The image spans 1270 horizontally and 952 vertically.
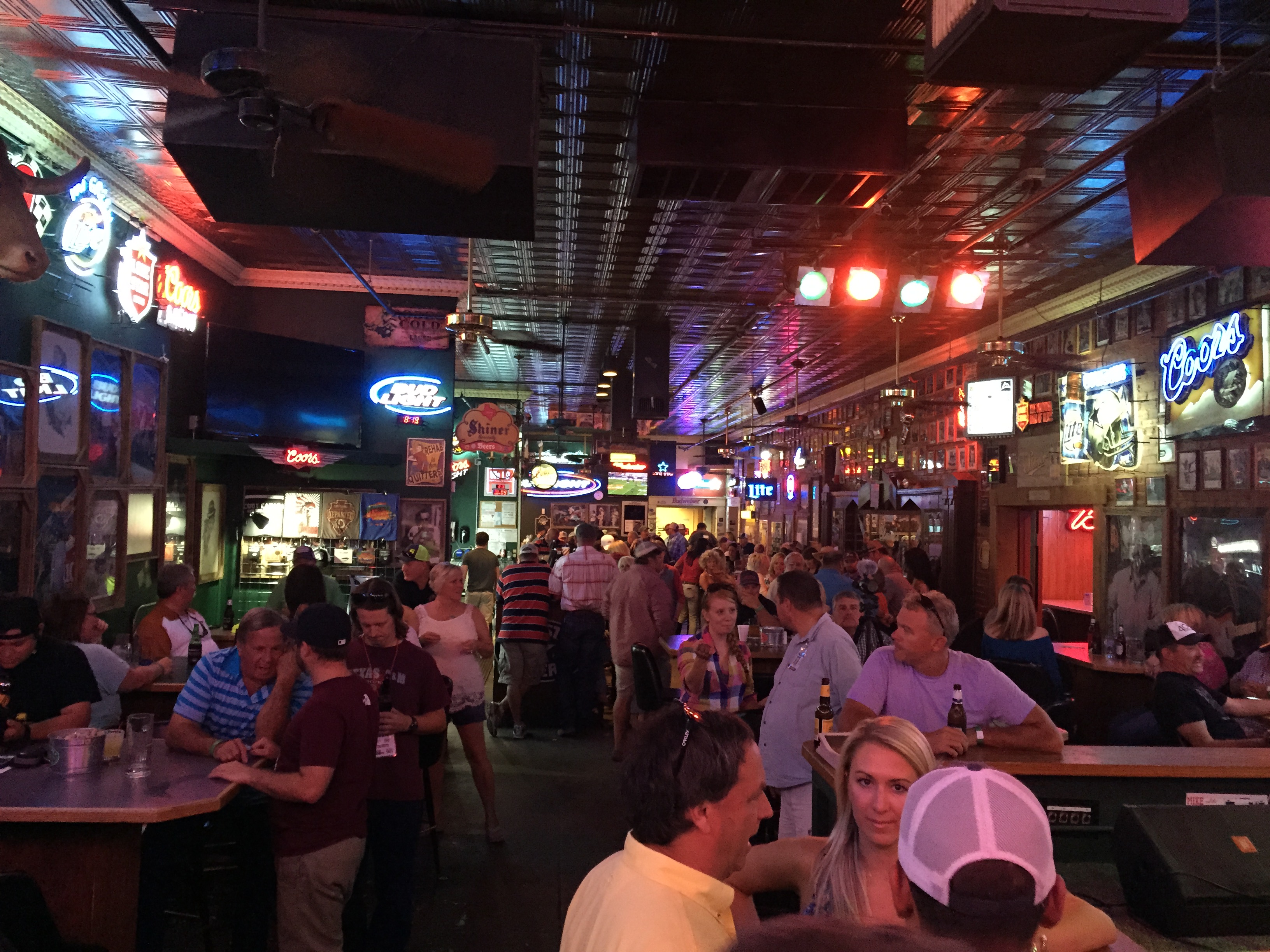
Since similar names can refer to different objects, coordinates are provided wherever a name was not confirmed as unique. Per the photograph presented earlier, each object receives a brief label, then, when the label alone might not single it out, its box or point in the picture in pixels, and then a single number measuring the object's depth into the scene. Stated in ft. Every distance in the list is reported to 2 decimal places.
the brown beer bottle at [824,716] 14.39
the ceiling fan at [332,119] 12.24
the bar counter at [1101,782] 12.00
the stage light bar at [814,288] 25.58
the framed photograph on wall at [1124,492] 33.60
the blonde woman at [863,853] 7.56
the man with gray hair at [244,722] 13.26
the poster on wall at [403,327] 38.86
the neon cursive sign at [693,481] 107.14
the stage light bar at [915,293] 26.50
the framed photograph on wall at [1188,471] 29.99
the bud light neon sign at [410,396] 38.27
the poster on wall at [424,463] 38.93
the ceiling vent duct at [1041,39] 10.42
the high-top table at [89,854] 11.87
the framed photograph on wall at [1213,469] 28.76
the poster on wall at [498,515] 82.84
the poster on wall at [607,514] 99.55
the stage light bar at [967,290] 27.14
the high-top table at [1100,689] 26.04
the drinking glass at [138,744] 12.68
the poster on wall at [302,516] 38.88
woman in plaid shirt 18.67
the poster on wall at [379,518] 38.63
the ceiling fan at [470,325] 27.71
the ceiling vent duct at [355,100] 14.78
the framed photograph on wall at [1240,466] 27.27
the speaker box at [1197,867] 8.57
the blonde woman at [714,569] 31.42
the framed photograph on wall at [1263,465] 26.35
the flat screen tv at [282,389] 33.01
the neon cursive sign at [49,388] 22.03
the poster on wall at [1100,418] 33.68
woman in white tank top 19.93
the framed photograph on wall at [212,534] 35.58
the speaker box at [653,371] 42.83
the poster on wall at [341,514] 38.88
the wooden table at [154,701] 19.15
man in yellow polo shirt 5.59
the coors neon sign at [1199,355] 26.61
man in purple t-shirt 12.78
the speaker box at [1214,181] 14.35
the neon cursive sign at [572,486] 78.84
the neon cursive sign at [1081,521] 43.96
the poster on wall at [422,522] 39.22
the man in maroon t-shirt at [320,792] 11.39
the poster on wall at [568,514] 96.37
